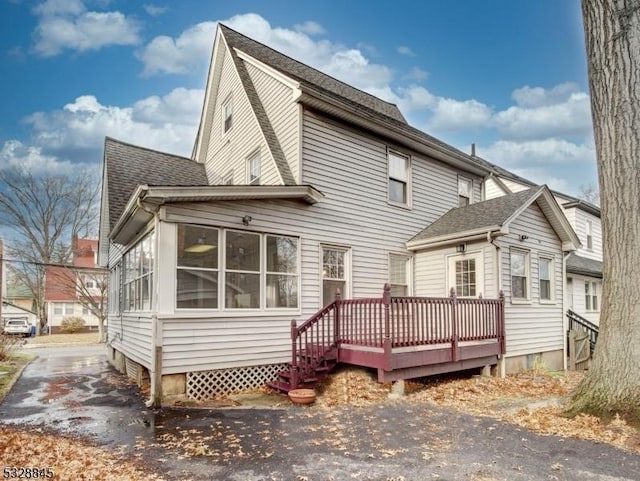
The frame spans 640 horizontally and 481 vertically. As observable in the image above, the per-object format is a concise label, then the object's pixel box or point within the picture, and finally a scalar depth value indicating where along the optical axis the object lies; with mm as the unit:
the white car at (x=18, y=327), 27844
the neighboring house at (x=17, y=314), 29361
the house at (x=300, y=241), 7871
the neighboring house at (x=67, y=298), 30734
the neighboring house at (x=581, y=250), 16203
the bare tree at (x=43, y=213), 28766
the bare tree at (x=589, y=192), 37156
